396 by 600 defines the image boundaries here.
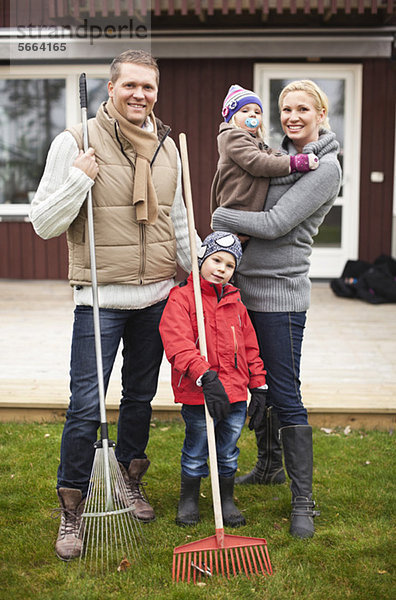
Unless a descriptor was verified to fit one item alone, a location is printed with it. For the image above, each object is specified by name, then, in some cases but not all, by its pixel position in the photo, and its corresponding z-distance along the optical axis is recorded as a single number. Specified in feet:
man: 8.34
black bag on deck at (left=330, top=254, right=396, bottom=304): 23.54
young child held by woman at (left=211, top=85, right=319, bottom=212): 8.68
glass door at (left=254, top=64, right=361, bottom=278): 25.98
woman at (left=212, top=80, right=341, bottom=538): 8.80
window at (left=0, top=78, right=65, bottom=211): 27.32
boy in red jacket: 8.71
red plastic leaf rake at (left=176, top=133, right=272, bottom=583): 8.16
